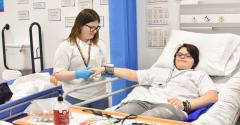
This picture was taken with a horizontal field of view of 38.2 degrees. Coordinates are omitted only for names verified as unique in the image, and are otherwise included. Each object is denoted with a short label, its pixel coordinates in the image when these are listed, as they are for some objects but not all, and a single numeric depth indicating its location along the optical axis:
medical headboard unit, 3.23
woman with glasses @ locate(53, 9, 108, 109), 3.09
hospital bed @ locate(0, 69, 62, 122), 2.54
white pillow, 3.04
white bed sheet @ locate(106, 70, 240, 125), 2.28
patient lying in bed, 2.51
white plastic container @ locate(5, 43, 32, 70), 5.05
